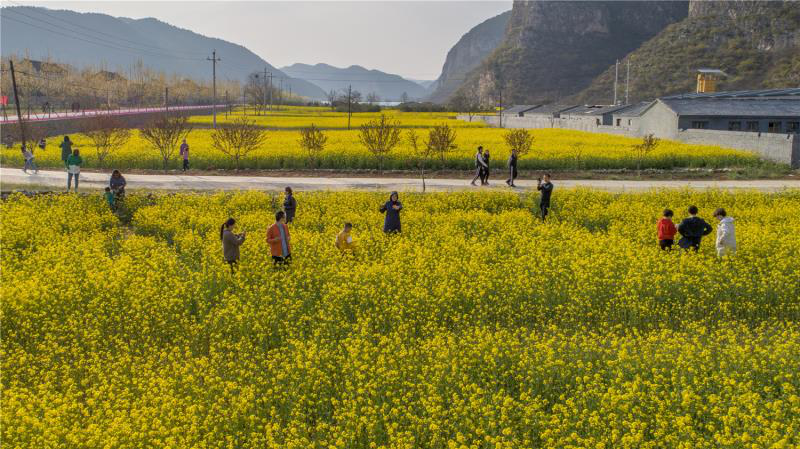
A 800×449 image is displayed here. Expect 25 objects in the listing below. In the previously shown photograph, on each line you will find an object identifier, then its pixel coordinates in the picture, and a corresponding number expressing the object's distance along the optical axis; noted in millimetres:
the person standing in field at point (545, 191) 17969
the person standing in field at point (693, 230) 12984
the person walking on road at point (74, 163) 22562
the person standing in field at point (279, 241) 12578
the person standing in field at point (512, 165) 24859
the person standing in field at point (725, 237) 12594
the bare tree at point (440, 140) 28625
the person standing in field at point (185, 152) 29562
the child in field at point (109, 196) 19047
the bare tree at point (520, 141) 30688
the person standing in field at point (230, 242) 12242
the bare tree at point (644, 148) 31084
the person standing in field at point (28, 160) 29078
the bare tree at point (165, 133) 29281
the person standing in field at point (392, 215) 15148
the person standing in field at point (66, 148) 26250
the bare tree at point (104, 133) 30422
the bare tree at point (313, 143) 30969
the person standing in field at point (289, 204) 16562
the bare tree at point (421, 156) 30164
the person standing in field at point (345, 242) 13320
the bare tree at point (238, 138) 29484
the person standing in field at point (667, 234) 13305
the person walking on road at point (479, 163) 25570
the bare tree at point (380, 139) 29406
